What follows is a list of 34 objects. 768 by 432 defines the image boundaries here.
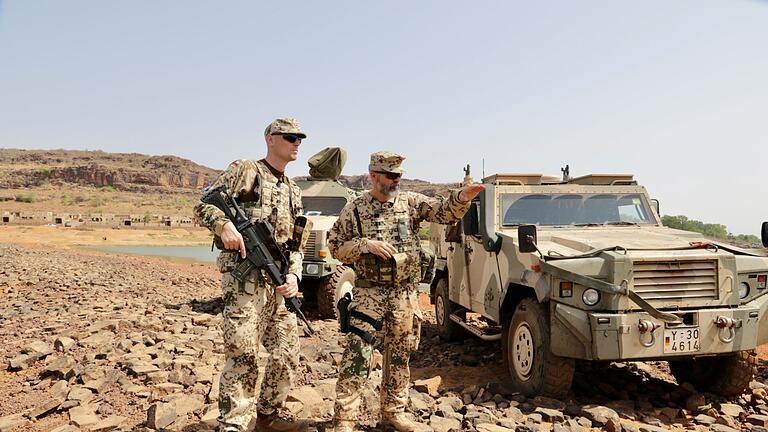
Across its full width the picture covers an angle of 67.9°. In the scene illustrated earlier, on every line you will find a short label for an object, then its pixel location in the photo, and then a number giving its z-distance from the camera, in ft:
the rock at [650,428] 13.11
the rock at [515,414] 13.48
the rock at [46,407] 13.34
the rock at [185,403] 12.97
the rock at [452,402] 14.26
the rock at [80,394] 14.03
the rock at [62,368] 15.90
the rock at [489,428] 12.59
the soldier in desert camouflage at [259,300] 10.50
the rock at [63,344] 18.57
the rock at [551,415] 13.50
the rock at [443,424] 12.51
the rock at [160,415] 12.19
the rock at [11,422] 12.76
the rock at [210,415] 12.33
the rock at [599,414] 13.50
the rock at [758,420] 14.11
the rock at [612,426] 13.09
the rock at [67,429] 12.05
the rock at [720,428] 13.52
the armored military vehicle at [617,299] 13.74
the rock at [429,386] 15.76
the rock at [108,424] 12.23
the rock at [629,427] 13.07
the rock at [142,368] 15.35
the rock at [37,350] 17.94
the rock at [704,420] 14.14
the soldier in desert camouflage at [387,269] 11.55
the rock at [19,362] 17.29
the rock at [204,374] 15.25
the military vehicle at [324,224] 26.18
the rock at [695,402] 15.16
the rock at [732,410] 14.65
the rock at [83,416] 12.52
